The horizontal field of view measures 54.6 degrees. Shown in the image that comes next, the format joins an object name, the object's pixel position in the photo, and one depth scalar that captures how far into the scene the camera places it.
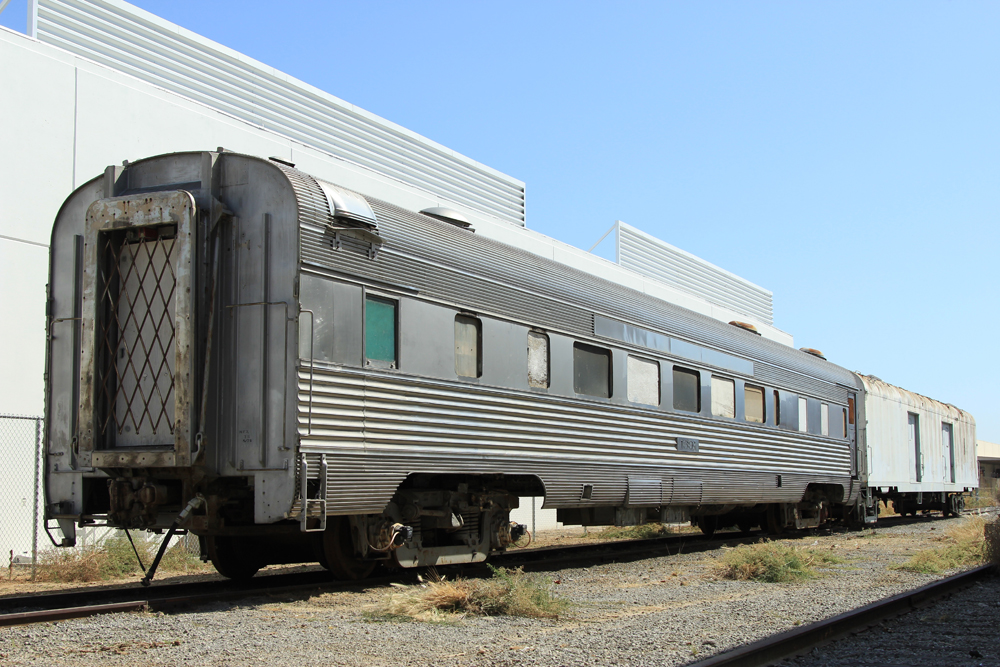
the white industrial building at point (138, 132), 12.19
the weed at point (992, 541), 11.22
